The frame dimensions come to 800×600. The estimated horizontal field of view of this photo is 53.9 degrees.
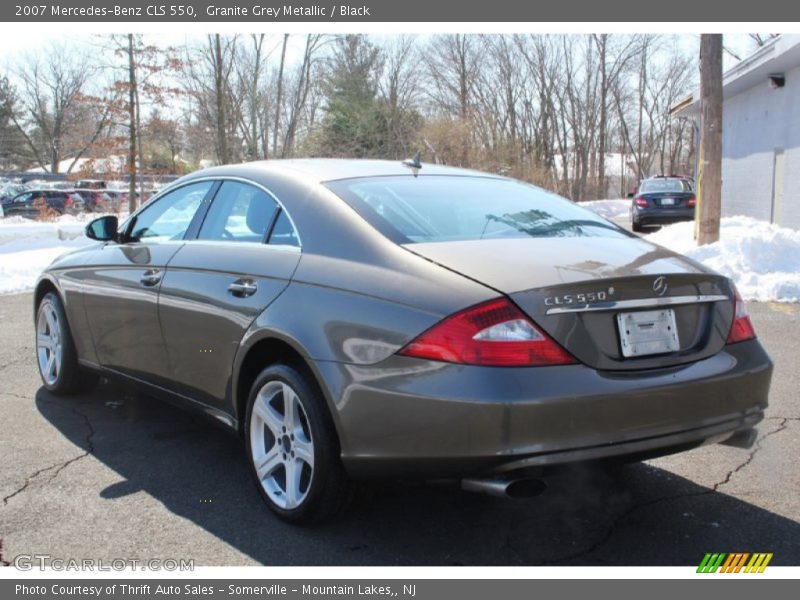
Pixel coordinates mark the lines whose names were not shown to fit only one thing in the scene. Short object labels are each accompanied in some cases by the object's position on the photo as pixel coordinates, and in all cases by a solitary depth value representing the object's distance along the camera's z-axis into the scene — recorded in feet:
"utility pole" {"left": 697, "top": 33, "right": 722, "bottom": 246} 39.32
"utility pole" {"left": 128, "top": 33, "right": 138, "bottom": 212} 63.00
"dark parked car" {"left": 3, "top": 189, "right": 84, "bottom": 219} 99.14
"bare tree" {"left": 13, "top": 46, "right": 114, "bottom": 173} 199.11
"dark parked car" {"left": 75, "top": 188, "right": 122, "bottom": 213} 92.79
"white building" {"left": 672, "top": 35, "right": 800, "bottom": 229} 49.90
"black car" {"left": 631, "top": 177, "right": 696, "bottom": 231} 65.92
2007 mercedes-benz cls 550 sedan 8.82
